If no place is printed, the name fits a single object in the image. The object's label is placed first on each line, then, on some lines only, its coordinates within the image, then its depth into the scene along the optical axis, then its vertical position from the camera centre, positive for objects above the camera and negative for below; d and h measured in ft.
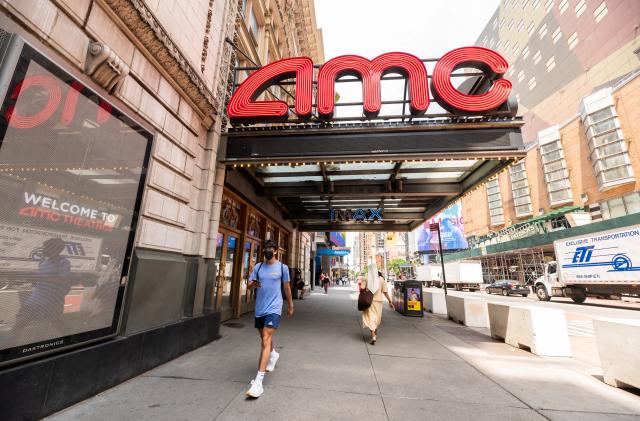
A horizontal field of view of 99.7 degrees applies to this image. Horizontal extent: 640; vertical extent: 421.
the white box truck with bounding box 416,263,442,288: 133.03 +1.01
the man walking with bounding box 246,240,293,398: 12.80 -1.06
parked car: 84.99 -3.33
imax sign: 42.47 +9.45
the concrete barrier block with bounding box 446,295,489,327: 29.89 -3.89
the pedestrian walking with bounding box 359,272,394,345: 21.07 -2.88
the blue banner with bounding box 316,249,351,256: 92.83 +7.44
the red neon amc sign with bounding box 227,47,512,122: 21.38 +15.52
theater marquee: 21.07 +12.44
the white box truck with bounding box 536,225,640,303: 47.29 +2.74
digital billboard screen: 8.68 +2.21
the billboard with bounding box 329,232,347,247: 120.43 +16.28
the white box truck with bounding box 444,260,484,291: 112.06 +1.67
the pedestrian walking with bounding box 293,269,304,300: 50.70 -1.80
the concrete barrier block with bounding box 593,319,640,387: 12.80 -3.41
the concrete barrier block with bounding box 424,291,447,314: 39.04 -3.88
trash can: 35.83 -3.04
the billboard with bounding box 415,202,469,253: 208.03 +34.50
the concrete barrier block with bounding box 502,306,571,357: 18.60 -3.71
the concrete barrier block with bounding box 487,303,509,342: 22.50 -3.50
